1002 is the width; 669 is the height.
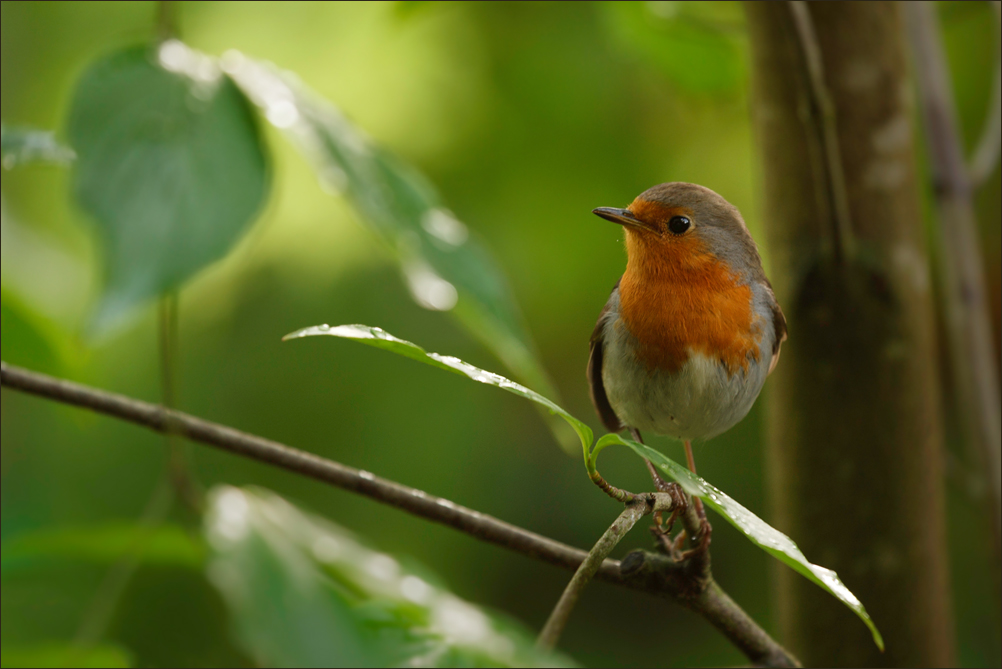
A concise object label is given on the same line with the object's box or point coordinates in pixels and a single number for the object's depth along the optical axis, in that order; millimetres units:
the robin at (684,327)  3549
